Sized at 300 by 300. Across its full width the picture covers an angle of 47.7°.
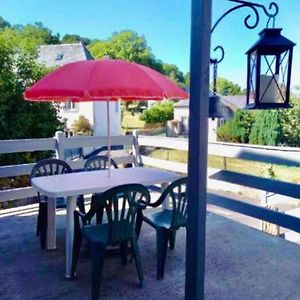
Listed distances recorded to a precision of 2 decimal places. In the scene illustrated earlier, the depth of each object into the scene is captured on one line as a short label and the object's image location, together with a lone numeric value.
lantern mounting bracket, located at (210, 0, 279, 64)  1.75
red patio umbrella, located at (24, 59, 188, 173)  2.67
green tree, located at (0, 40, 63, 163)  7.72
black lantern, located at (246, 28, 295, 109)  1.69
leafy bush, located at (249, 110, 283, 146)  15.73
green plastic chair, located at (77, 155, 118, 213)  4.03
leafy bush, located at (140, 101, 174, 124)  24.42
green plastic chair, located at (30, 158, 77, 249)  3.36
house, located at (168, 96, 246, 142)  22.57
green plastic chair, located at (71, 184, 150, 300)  2.42
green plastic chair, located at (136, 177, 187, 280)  2.77
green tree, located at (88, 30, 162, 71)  38.34
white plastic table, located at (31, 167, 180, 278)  2.77
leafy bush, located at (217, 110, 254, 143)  17.22
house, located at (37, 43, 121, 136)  16.69
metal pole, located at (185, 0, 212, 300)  1.34
